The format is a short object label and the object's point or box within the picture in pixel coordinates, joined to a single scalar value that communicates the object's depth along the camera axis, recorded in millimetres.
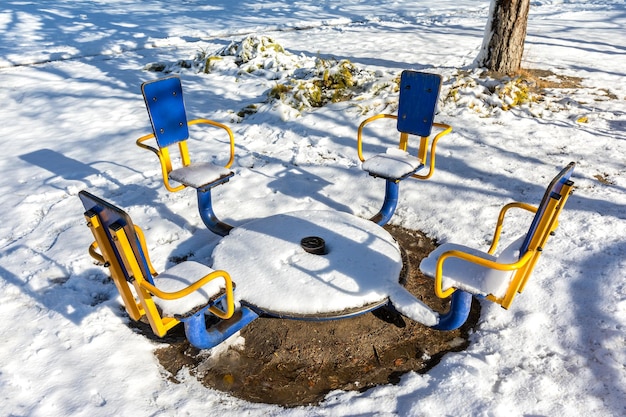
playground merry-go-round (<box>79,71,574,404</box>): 2070
